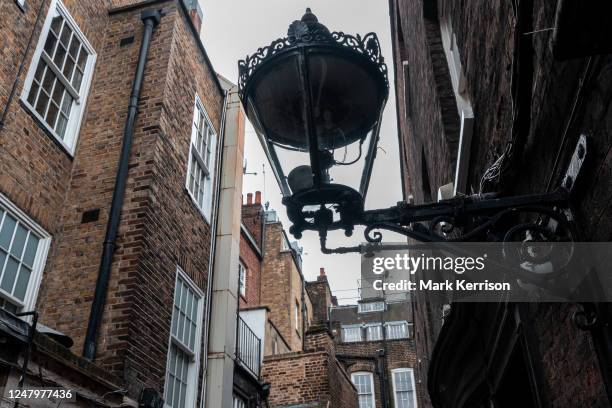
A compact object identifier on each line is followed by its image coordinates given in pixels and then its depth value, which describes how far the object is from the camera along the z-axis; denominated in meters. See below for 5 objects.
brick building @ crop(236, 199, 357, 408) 14.38
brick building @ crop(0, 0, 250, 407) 6.06
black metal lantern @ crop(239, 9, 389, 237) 2.38
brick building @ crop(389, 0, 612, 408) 1.92
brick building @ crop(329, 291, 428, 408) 28.91
